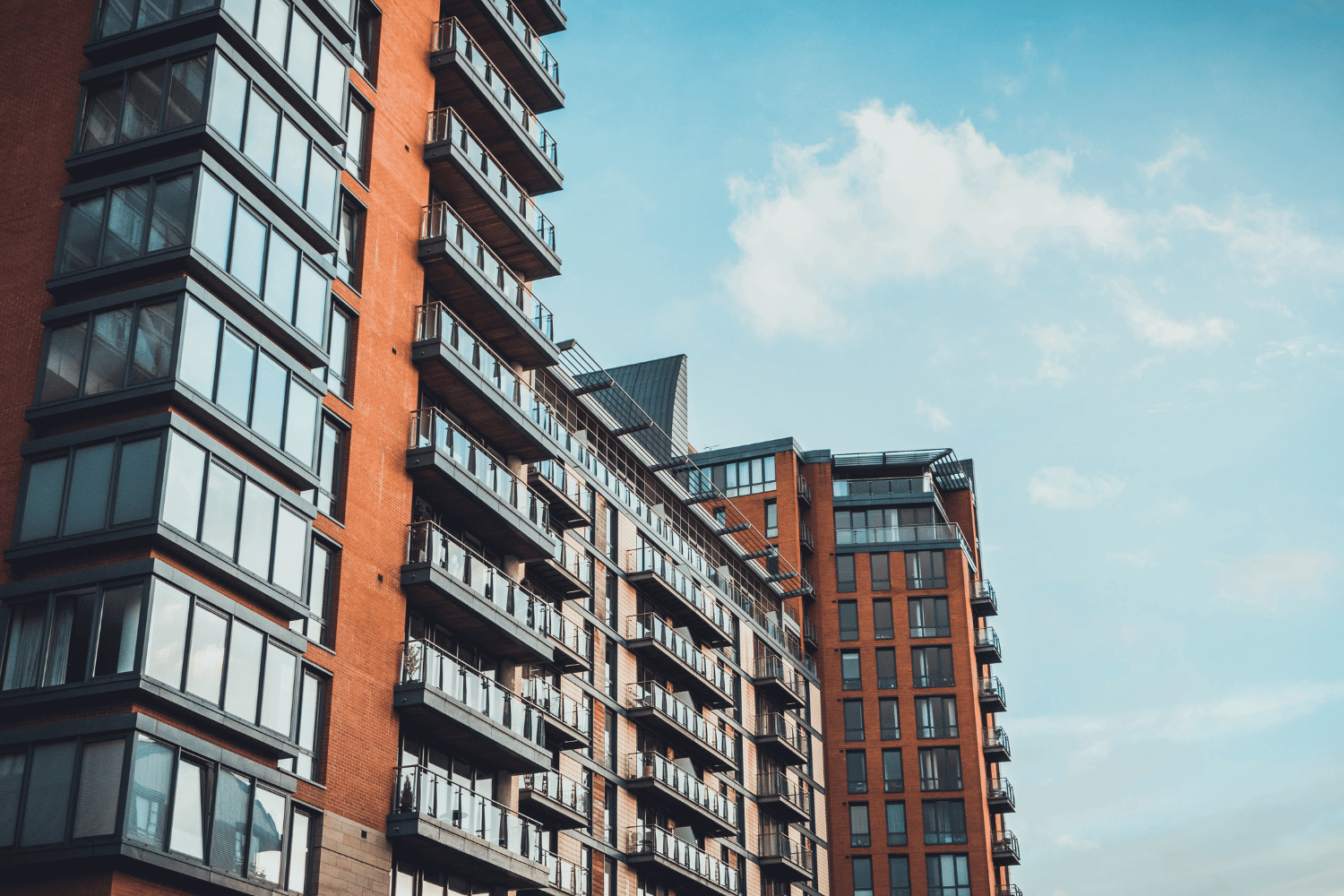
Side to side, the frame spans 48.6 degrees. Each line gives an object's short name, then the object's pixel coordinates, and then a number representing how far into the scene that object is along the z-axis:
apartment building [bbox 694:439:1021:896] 81.94
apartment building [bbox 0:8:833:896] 25.83
